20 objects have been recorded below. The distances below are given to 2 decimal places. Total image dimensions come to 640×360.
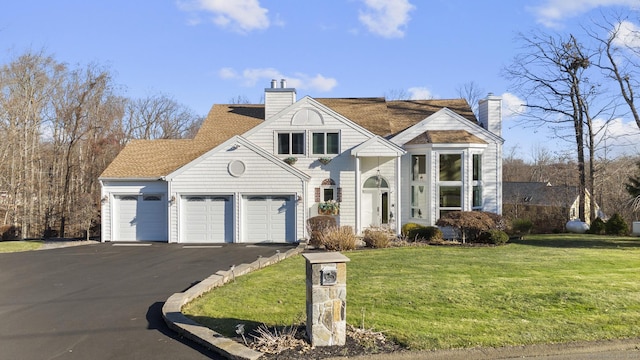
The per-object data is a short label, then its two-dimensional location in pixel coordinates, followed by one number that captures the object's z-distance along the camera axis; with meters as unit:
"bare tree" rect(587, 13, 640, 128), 20.83
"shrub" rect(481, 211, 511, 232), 17.09
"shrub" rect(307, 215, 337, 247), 17.36
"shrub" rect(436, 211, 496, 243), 16.64
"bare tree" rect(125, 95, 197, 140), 43.25
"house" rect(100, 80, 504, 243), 18.81
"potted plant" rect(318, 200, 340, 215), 19.23
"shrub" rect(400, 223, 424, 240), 18.42
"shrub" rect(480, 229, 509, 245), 16.36
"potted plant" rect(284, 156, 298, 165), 19.88
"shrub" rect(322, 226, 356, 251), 15.27
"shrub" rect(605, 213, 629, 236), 21.34
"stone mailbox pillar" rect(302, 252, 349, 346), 5.62
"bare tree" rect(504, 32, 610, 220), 27.02
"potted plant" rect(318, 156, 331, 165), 19.81
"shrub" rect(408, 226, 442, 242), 17.44
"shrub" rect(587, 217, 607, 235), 22.11
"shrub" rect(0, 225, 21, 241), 23.67
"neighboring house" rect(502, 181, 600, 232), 28.52
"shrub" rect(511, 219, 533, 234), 23.45
